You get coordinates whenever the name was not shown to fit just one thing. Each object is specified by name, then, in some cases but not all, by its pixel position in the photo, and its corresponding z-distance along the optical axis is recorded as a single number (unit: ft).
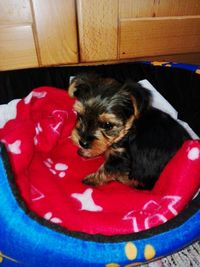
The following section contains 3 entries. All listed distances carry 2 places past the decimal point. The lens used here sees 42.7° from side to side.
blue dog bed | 0.92
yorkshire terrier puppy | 1.25
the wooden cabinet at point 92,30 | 1.78
